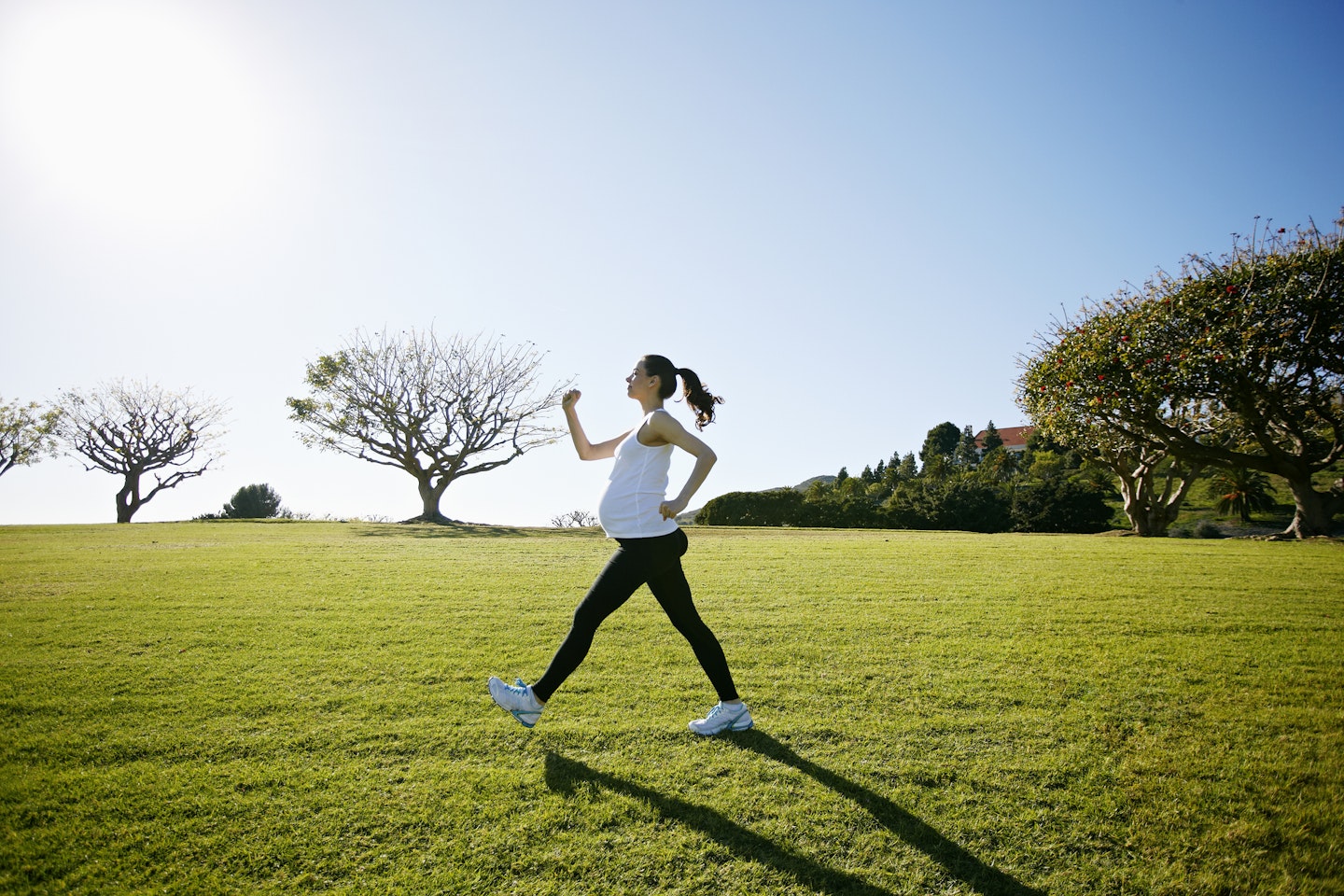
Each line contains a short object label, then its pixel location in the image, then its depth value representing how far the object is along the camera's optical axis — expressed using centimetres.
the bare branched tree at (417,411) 3619
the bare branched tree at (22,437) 4584
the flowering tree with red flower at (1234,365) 1916
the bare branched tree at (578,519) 3844
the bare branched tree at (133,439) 4378
